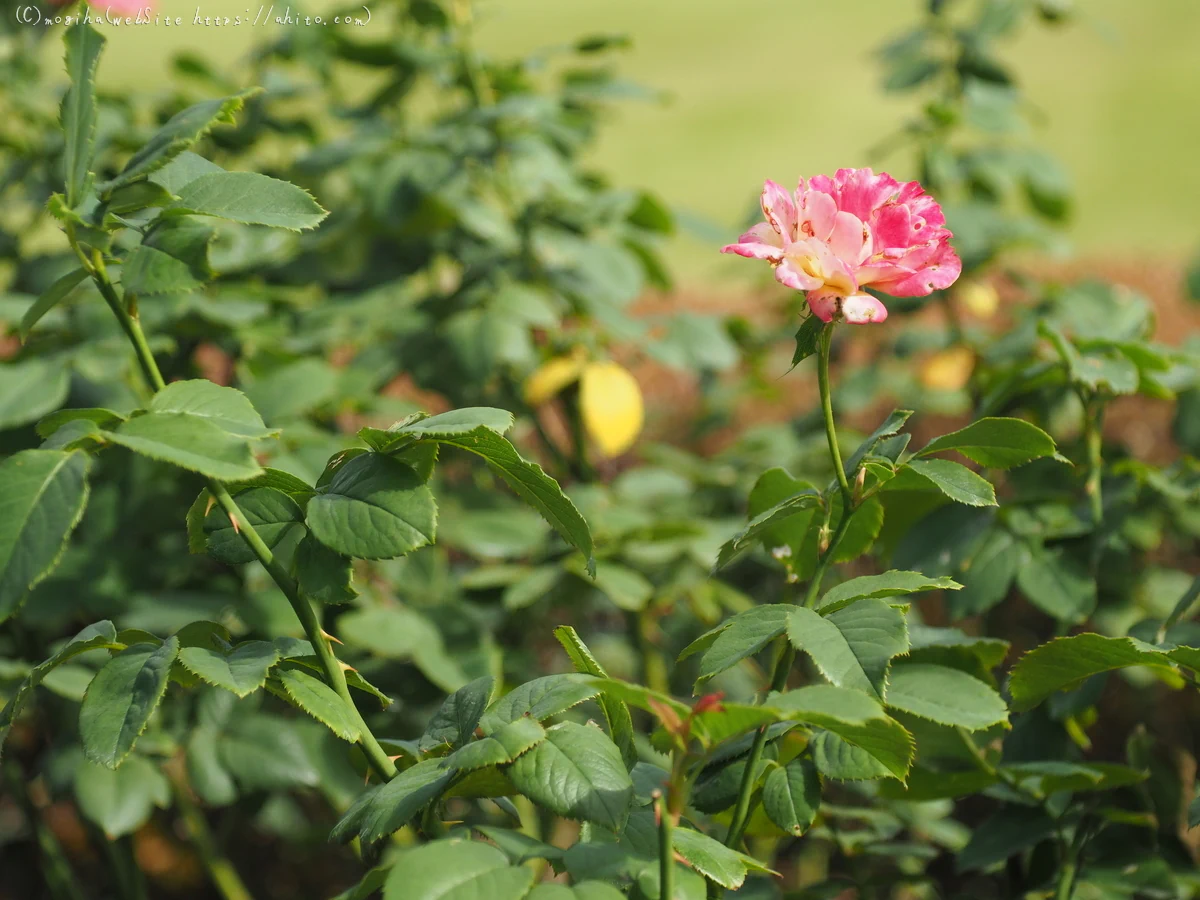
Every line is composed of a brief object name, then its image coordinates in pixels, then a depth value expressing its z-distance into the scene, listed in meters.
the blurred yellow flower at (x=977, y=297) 3.57
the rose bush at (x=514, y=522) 2.10
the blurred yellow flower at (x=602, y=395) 3.03
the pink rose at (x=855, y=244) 2.13
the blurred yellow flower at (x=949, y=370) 3.41
